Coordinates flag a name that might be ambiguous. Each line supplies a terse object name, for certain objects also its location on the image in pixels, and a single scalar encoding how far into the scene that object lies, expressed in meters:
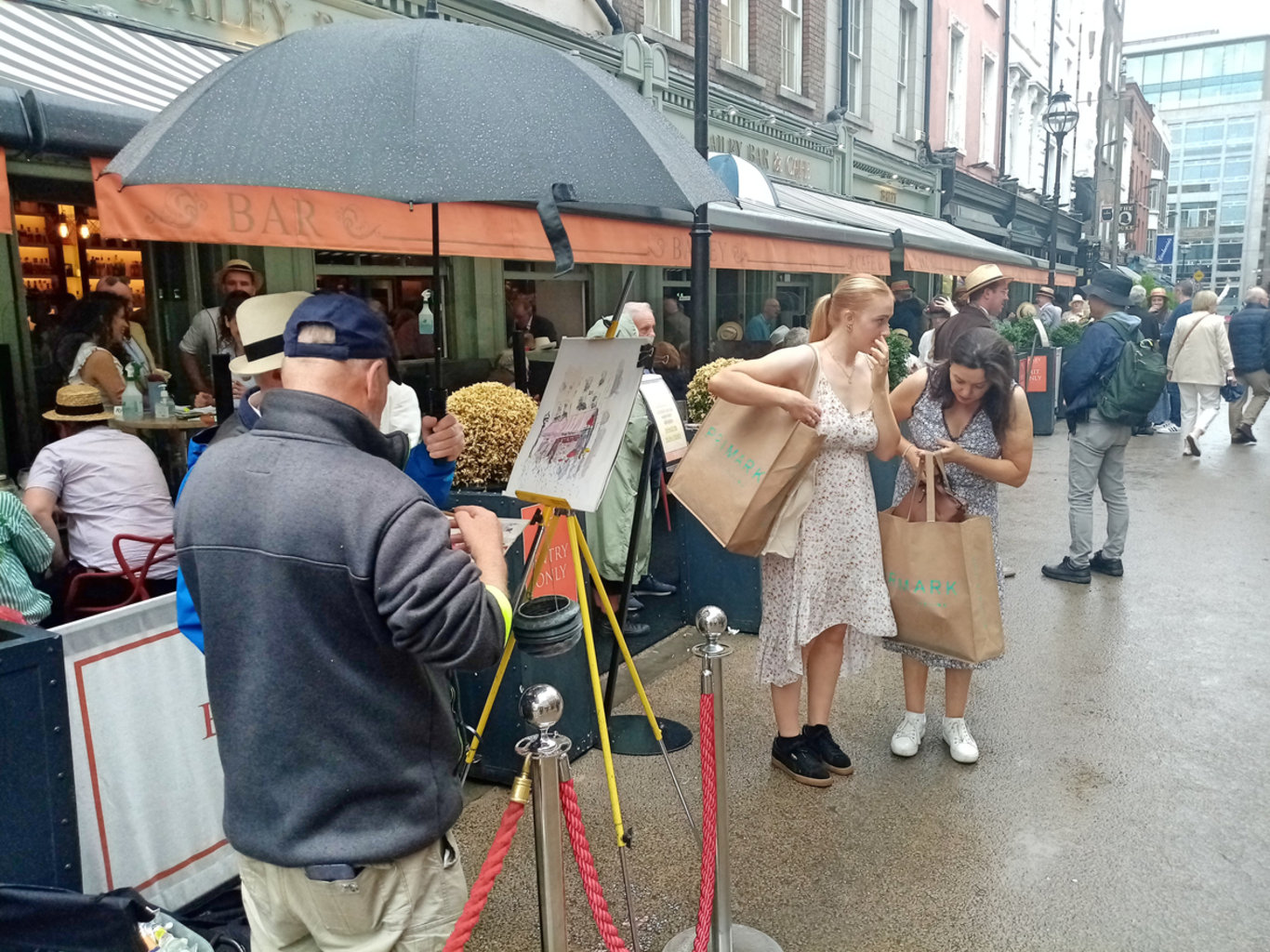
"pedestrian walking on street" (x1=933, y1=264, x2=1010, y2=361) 6.24
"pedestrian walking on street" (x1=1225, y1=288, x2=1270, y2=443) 12.18
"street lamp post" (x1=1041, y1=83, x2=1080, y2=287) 21.12
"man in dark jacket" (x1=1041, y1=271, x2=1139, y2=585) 6.50
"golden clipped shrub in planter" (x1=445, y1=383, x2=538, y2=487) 4.07
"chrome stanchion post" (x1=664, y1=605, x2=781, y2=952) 2.67
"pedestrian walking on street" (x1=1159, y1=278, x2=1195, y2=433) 13.67
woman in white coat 11.56
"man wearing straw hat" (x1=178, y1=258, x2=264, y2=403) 6.71
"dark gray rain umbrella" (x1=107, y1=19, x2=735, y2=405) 2.33
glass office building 90.50
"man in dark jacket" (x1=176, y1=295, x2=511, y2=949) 1.65
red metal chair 4.27
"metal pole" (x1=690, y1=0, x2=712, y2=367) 6.46
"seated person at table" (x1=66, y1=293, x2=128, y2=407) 6.14
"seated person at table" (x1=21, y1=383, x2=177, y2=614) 4.30
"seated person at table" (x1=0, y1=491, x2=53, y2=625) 3.58
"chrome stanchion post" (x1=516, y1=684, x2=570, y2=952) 1.89
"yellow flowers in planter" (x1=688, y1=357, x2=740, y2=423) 5.78
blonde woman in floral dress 3.56
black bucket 2.47
